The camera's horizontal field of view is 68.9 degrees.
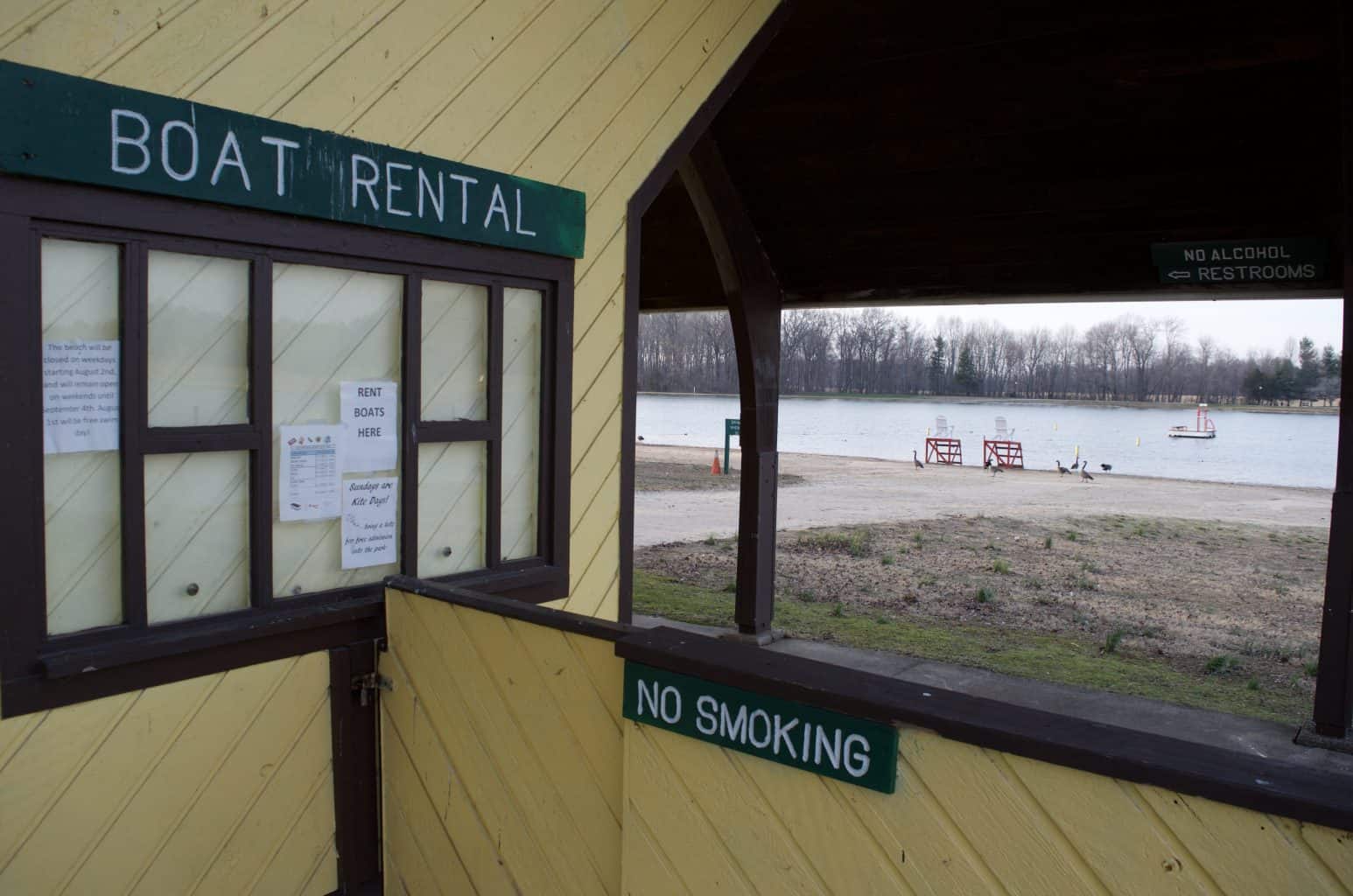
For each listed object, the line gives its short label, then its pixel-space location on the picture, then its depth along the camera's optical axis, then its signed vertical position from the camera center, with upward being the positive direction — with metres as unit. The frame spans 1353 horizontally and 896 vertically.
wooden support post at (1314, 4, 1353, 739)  5.58 -1.10
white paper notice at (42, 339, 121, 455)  2.62 -0.04
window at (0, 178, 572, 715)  2.63 -0.07
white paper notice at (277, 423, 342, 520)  3.18 -0.28
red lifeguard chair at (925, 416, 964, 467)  36.84 -1.95
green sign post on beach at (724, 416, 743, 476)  21.38 -0.66
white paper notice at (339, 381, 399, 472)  3.33 -0.12
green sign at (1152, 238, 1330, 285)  6.20 +0.94
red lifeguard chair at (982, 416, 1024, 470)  34.41 -1.87
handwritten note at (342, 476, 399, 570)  3.36 -0.46
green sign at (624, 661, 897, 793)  1.92 -0.70
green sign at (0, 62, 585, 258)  2.50 +0.66
